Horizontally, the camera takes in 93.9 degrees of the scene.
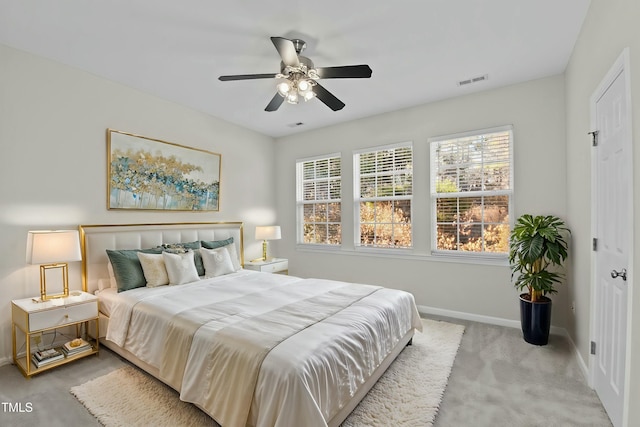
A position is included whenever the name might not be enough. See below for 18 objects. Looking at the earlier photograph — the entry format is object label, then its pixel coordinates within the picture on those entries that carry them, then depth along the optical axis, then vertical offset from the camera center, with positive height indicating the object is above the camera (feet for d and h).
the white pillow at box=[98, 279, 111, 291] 10.53 -2.55
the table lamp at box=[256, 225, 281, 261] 16.19 -1.13
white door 5.64 -0.43
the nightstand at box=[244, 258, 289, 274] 15.49 -2.83
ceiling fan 7.58 +3.73
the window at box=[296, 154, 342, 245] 16.66 +0.73
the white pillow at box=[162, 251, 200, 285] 10.75 -2.05
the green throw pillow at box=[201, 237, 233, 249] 13.37 -1.42
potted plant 9.73 -1.76
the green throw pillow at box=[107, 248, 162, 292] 10.03 -1.96
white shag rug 6.53 -4.52
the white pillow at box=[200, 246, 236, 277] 12.12 -2.06
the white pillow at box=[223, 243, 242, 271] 13.46 -1.98
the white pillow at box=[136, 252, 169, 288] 10.45 -2.03
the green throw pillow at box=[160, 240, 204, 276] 12.11 -1.64
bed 5.42 -2.75
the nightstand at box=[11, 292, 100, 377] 8.13 -3.02
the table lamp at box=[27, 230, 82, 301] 8.40 -1.04
